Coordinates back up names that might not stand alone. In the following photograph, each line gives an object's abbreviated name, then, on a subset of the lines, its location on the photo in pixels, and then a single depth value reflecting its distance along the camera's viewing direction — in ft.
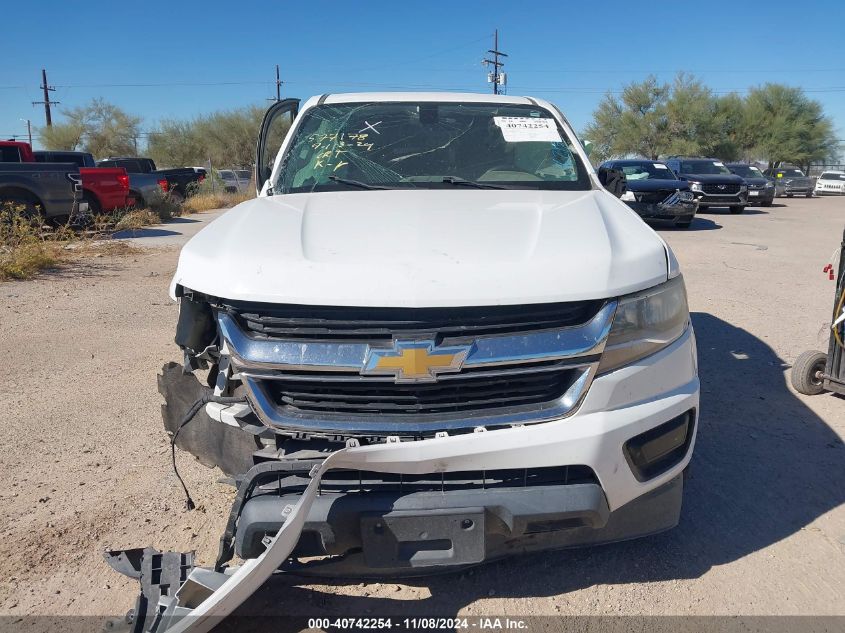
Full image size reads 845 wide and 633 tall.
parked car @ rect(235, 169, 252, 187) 118.42
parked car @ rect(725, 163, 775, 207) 74.49
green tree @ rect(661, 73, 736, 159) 146.10
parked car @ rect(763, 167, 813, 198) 108.78
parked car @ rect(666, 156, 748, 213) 63.87
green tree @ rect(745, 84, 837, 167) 153.99
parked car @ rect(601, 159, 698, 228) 49.83
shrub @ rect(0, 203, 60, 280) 27.91
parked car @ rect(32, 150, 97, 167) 56.03
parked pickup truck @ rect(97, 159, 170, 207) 55.42
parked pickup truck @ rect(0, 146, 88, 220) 36.29
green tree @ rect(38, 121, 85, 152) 132.67
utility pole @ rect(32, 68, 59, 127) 151.84
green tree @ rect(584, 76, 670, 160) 150.61
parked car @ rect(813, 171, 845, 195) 118.73
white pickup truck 6.86
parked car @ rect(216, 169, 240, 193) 103.26
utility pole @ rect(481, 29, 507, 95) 150.61
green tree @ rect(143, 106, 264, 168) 146.92
